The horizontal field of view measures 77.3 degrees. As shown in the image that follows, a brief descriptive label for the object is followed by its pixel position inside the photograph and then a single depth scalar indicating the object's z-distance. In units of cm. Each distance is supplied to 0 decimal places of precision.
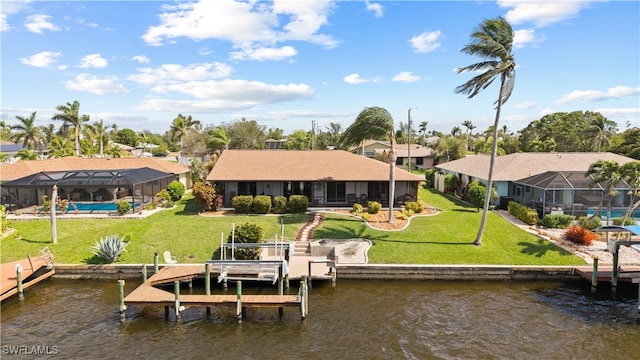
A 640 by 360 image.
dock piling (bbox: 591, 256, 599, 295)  1790
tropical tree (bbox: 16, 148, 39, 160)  4425
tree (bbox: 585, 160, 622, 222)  2283
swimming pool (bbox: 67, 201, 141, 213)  2862
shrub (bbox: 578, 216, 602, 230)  2473
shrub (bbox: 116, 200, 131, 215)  2730
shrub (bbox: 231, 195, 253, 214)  2797
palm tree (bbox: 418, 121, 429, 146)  12061
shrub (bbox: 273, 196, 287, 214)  2823
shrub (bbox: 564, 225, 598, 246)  2217
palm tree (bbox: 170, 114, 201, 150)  7462
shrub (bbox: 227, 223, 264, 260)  2045
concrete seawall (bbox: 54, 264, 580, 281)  1927
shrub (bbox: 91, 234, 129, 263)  2006
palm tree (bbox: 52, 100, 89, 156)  5453
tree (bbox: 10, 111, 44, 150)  5712
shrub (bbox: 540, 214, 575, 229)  2539
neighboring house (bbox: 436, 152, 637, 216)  2680
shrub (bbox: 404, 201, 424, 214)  2784
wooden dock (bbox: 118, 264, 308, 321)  1538
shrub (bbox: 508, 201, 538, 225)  2614
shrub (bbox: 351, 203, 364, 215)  2767
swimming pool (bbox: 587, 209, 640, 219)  2655
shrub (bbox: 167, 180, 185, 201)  3281
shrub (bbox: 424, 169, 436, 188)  4572
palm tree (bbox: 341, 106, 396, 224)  2427
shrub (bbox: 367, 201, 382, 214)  2734
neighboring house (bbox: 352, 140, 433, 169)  6412
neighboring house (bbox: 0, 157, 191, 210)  2936
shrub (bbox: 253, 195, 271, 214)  2784
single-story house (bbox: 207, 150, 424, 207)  2962
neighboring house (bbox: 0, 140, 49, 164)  6481
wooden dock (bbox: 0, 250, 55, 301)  1731
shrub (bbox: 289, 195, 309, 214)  2817
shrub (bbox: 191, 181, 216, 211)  2777
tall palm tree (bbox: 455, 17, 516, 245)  1986
